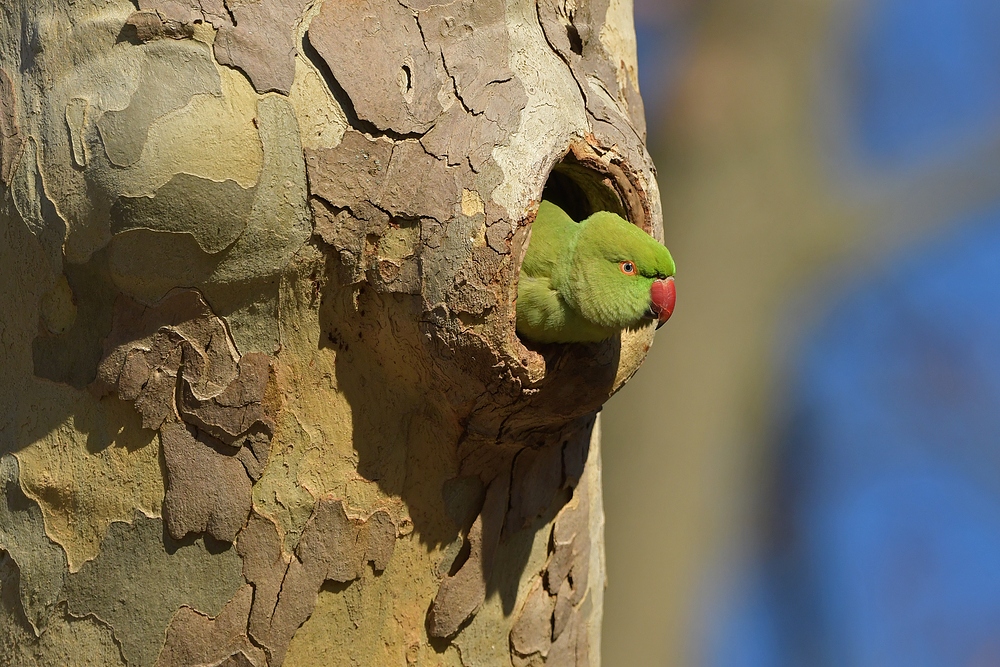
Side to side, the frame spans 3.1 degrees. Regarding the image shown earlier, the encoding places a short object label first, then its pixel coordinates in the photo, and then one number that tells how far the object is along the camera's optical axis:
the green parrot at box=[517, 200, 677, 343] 8.86
